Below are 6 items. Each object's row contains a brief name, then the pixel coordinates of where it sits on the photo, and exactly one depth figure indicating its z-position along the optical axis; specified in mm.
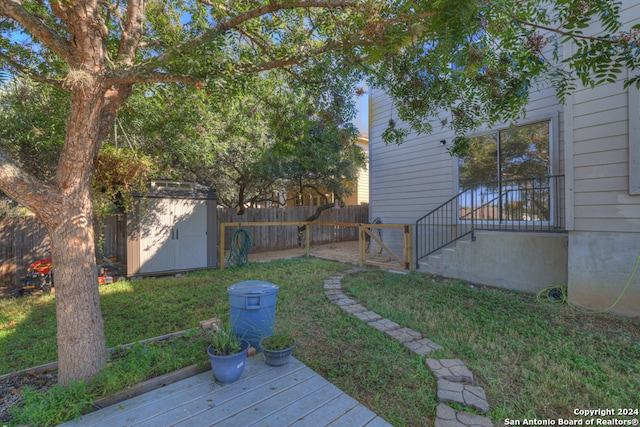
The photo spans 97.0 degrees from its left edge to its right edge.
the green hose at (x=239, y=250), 7203
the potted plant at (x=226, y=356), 2148
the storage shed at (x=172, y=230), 5863
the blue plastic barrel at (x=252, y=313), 2674
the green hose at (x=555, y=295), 4132
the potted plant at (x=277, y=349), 2412
